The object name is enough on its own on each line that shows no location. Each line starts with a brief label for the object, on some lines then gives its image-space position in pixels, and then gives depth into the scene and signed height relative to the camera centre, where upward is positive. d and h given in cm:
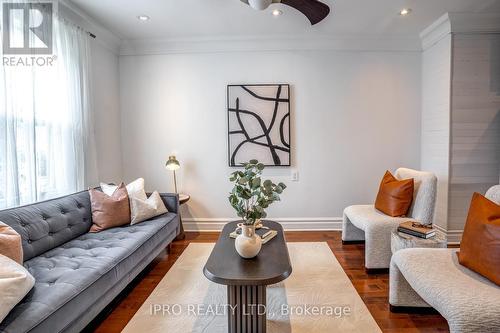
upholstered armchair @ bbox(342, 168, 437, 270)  263 -64
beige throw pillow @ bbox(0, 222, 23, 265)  159 -51
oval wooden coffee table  157 -70
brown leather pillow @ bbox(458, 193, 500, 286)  150 -49
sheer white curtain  214 +27
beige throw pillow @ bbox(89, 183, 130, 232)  261 -52
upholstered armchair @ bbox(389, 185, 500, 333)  131 -72
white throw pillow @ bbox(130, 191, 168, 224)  279 -54
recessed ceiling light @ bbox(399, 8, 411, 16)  302 +153
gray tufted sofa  140 -71
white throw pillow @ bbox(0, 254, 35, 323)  125 -60
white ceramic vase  179 -57
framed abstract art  377 +42
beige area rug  188 -113
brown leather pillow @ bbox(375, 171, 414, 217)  282 -45
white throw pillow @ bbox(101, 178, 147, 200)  291 -36
